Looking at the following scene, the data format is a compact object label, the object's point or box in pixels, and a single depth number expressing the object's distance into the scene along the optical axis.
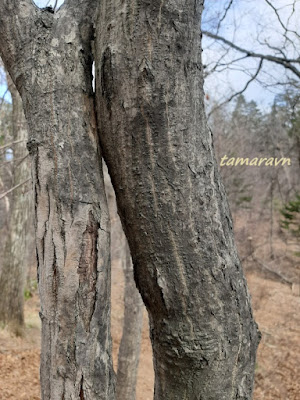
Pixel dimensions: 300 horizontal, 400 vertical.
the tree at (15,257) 6.65
